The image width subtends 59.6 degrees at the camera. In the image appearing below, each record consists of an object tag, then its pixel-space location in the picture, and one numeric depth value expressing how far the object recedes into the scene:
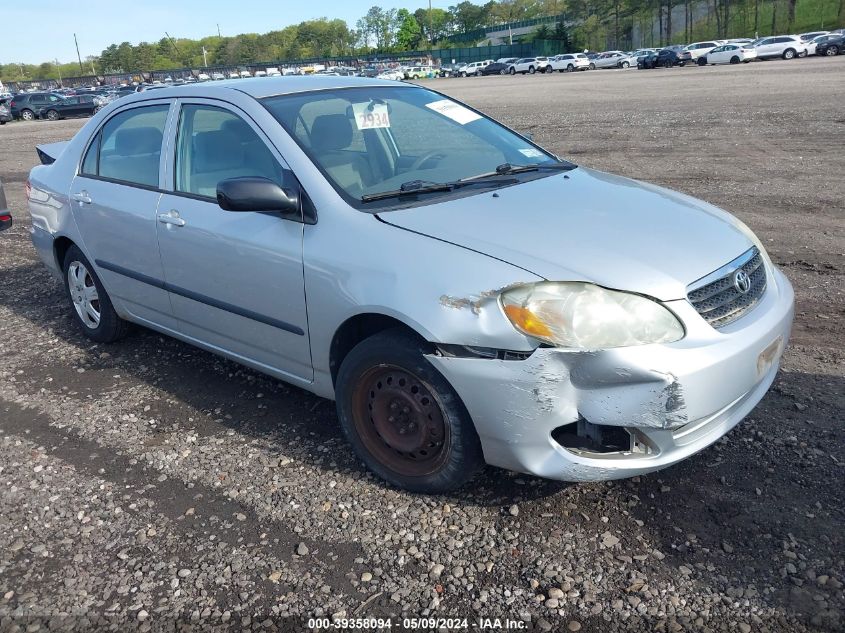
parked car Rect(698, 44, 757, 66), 46.91
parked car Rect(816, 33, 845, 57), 44.38
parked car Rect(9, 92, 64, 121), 40.09
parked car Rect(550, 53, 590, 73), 62.59
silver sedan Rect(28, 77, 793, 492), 2.73
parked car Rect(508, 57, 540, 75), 64.62
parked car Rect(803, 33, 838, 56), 46.09
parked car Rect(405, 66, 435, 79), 70.19
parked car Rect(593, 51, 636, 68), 60.01
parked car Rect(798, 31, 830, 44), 47.12
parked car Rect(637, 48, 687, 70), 51.31
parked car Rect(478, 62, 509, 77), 69.31
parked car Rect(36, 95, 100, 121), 39.31
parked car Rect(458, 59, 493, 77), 72.25
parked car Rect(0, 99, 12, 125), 37.27
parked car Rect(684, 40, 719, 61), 50.41
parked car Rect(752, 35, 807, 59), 46.66
